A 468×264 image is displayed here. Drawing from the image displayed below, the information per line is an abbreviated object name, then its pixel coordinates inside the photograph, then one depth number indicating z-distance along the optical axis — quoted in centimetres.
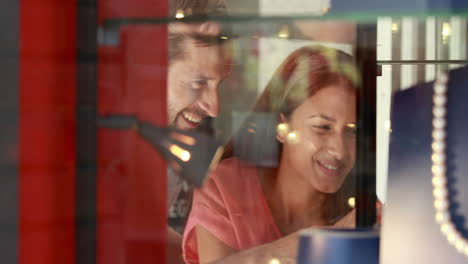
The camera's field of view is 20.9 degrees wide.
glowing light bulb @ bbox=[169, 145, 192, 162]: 197
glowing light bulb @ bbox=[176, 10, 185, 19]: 207
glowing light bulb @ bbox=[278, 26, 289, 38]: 205
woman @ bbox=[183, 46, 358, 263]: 206
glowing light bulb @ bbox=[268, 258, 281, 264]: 211
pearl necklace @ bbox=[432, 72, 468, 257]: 189
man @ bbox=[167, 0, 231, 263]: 206
